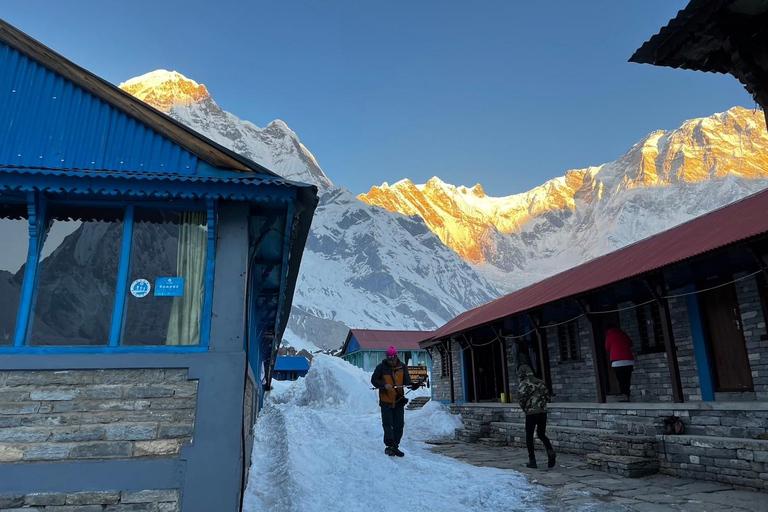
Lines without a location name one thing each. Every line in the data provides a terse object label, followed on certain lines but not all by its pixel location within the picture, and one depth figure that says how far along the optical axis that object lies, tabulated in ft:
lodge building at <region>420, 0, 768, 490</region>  16.55
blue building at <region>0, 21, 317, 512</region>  14.80
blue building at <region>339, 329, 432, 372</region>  145.28
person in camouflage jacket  27.04
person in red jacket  35.09
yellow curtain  16.61
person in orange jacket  30.12
